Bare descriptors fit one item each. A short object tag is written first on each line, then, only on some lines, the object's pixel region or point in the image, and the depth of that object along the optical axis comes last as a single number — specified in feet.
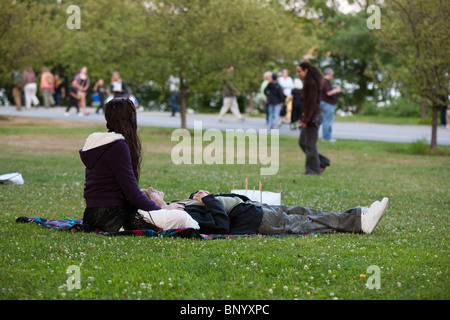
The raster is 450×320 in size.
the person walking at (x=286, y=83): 87.53
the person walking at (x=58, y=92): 127.00
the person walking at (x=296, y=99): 80.43
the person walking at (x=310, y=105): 43.60
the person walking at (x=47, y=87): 111.75
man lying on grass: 23.52
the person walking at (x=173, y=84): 80.80
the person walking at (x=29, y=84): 107.65
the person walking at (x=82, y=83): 96.81
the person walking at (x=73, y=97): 99.95
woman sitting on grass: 23.07
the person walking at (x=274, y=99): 81.05
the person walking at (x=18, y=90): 106.18
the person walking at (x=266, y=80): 80.59
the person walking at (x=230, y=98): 91.57
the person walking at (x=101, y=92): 109.27
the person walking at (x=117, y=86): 74.33
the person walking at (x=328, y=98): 69.92
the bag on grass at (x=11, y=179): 38.73
